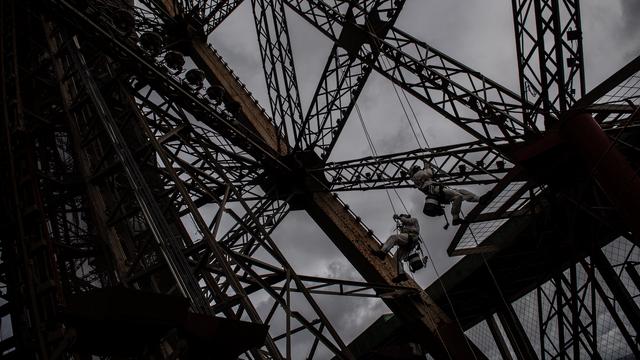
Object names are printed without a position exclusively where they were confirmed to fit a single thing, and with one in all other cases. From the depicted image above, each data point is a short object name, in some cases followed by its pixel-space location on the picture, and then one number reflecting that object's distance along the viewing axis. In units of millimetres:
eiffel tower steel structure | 6648
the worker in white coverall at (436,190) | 10245
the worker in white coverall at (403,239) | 12383
